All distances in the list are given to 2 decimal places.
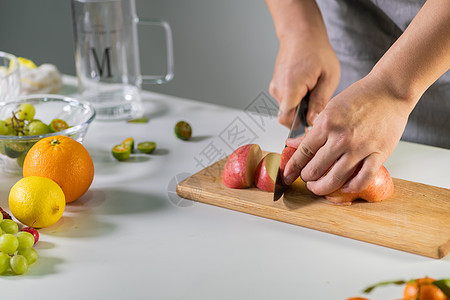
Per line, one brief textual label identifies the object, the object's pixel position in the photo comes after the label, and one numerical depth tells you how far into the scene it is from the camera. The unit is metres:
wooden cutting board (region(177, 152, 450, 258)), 0.96
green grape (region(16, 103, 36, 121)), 1.35
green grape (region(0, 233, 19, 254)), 0.86
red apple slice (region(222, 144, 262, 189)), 1.13
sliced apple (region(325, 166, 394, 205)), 1.06
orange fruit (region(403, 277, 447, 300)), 0.77
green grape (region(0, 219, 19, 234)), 0.93
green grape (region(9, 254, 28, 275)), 0.86
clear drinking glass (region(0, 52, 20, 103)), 1.54
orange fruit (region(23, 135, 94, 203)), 1.07
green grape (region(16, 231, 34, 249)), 0.89
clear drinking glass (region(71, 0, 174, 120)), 1.60
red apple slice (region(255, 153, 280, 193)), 1.13
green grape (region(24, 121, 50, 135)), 1.27
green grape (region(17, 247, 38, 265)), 0.89
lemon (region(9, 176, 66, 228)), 0.98
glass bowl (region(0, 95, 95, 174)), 1.25
